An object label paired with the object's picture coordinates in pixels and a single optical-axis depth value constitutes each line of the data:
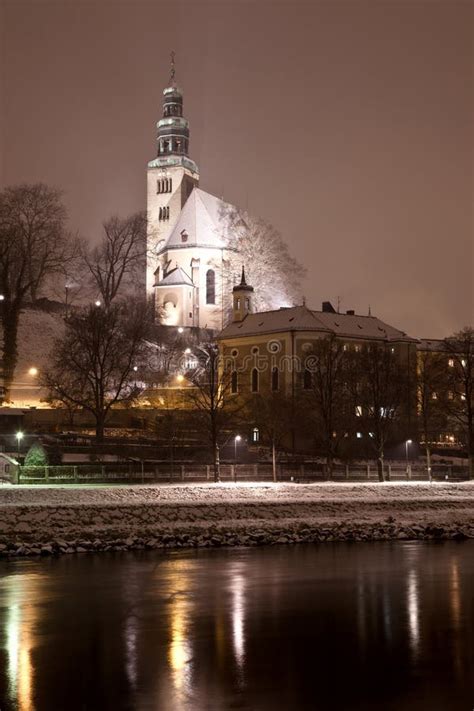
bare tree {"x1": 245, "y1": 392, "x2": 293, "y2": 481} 66.94
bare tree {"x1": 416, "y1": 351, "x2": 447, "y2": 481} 75.53
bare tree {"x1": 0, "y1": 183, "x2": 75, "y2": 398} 87.62
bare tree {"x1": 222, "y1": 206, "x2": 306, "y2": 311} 107.62
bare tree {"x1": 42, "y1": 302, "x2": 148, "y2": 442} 66.19
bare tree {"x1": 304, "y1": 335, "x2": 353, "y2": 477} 64.50
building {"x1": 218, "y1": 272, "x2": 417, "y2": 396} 90.38
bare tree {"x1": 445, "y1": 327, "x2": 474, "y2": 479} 69.81
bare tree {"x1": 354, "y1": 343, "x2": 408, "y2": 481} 62.00
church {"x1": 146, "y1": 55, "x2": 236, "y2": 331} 115.31
